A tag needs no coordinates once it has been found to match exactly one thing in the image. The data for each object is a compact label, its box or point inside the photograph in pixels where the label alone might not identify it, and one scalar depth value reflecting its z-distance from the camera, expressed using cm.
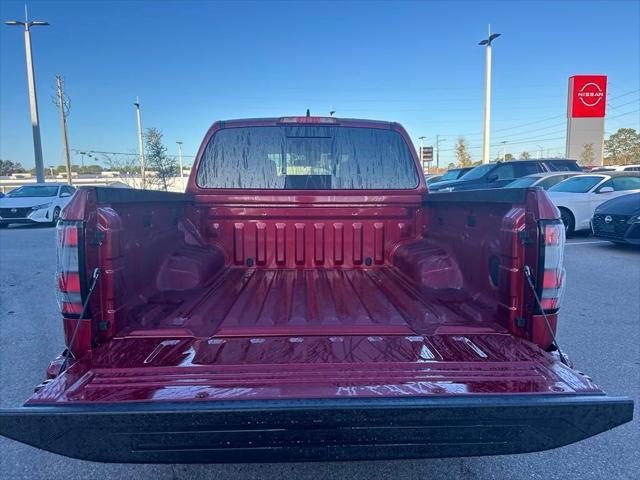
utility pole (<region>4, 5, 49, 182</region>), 2166
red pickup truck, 160
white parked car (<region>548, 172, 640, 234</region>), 1083
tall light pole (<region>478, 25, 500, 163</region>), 2445
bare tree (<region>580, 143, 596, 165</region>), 3203
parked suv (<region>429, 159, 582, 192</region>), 1588
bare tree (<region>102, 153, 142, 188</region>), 2744
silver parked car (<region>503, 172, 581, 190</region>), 1313
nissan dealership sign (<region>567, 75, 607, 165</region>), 3022
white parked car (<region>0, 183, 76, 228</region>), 1548
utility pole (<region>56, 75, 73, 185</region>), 2638
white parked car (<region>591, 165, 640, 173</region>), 1947
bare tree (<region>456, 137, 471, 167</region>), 5616
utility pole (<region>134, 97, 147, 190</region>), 2535
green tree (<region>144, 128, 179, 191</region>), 2361
